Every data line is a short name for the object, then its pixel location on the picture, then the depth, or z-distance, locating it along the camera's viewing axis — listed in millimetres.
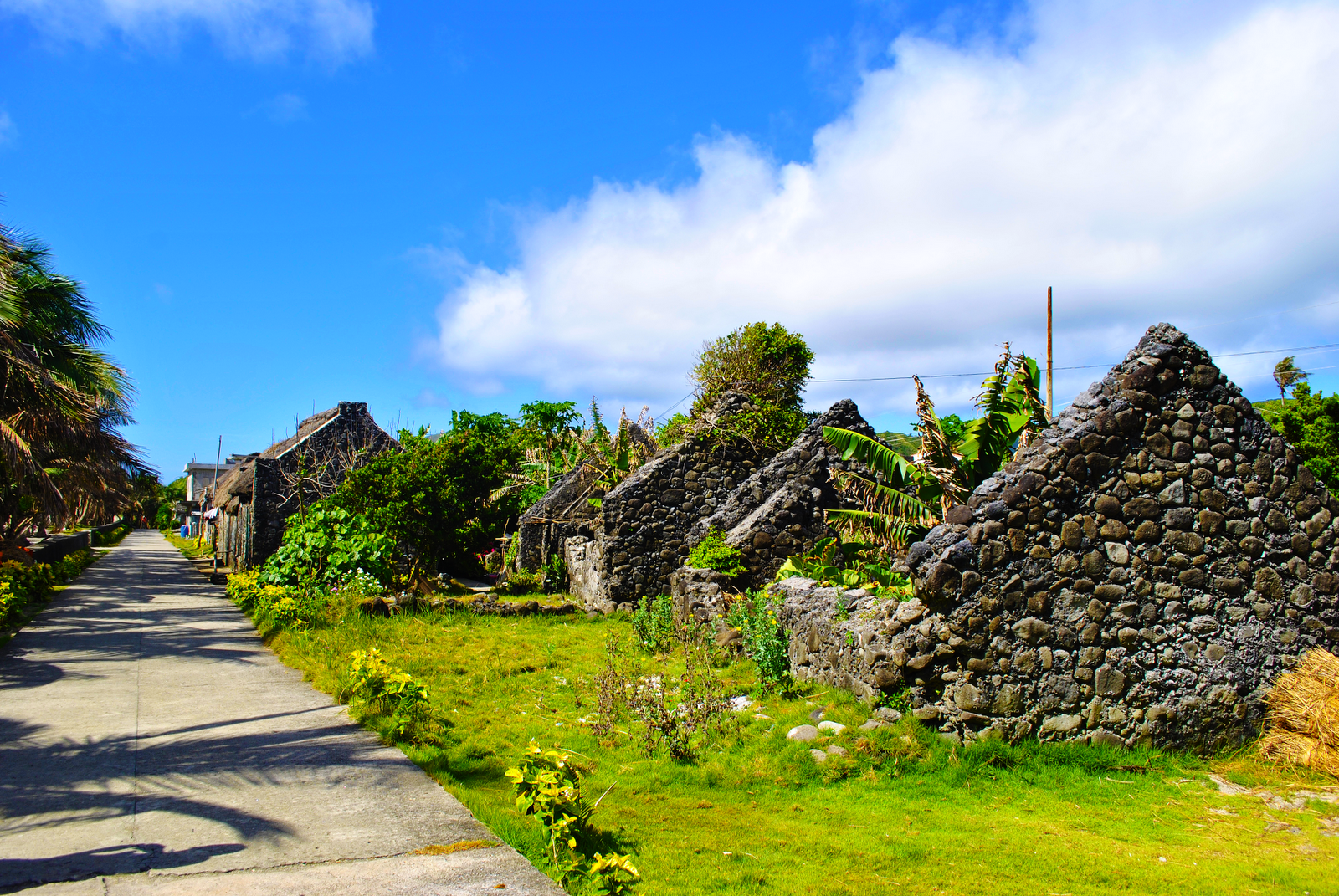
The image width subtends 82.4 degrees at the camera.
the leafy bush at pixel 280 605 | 12125
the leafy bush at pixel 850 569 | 8359
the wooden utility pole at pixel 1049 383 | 20766
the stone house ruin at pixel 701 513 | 11836
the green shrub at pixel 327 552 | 14555
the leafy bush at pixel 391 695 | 6770
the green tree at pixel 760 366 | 18531
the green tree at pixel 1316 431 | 16281
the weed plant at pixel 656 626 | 11184
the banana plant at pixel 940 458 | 8734
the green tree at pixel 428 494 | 17453
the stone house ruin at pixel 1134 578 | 6445
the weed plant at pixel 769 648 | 8383
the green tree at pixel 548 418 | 27828
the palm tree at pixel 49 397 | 12469
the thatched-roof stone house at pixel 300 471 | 21859
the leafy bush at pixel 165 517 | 86750
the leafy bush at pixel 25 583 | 12883
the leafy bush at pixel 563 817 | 3967
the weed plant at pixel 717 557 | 11625
